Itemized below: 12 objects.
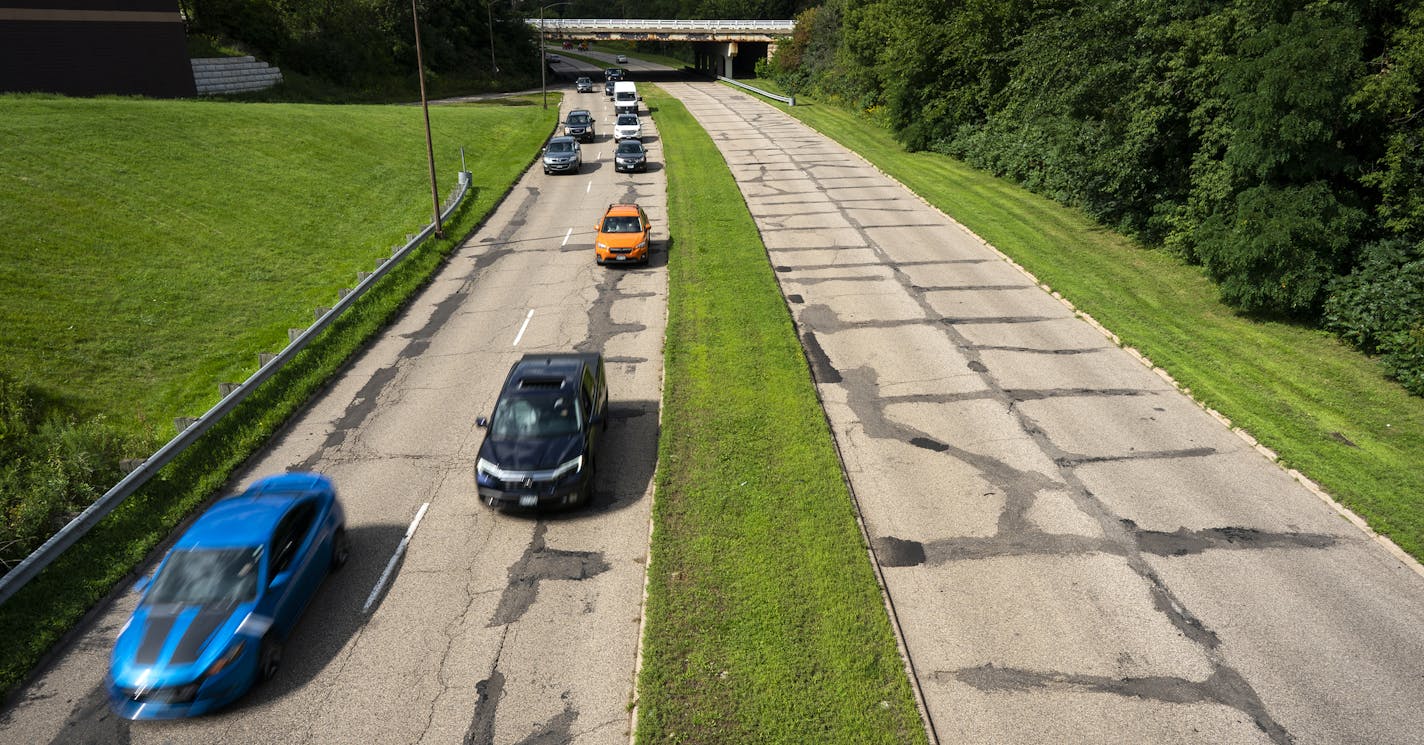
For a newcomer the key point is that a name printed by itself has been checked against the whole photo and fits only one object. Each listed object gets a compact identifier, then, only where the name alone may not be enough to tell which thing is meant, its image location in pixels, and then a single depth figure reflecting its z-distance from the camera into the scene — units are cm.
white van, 6241
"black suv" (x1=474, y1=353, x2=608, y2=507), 1233
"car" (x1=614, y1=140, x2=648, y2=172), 4016
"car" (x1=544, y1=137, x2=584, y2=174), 4003
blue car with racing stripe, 873
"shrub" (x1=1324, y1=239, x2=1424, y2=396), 1650
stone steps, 4928
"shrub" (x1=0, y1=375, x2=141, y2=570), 1191
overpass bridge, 9069
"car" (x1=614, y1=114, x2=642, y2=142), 4838
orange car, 2483
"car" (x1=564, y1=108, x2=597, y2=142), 4931
